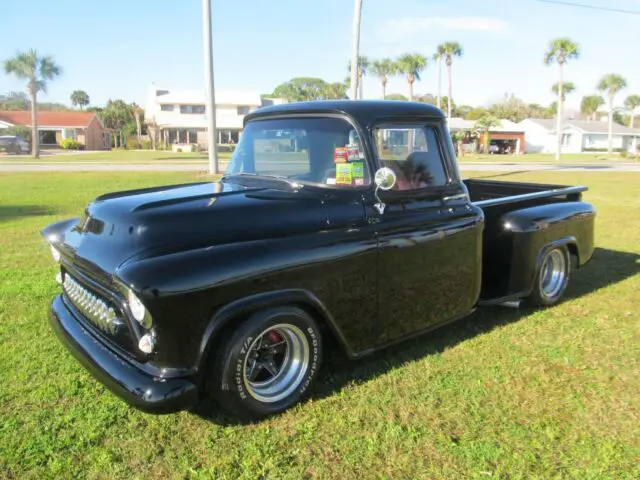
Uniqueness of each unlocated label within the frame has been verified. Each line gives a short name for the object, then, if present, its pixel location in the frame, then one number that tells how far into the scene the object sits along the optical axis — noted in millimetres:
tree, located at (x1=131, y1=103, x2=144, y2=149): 62609
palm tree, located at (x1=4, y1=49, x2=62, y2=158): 42406
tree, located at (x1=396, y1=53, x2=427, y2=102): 54500
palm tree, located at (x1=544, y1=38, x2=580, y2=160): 44875
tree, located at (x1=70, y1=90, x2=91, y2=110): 104625
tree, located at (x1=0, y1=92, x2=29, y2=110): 108712
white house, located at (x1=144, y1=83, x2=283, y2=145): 57219
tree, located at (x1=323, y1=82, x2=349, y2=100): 76500
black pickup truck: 2594
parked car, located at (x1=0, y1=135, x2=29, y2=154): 44125
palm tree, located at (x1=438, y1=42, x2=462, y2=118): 63281
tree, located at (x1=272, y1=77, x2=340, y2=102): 79056
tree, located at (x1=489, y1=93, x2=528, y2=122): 89188
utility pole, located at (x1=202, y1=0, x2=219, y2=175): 17531
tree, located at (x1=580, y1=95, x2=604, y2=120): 93200
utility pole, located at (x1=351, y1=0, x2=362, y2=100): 14651
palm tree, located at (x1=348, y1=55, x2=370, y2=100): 51984
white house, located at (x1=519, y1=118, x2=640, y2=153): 73500
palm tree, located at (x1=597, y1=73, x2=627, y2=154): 64812
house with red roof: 60062
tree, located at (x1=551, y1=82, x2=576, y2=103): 66488
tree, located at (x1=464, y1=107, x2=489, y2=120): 78062
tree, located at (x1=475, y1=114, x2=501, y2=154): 57688
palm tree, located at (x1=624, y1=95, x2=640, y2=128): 89125
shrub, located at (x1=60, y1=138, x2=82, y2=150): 55906
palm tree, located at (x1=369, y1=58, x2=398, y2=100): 56434
